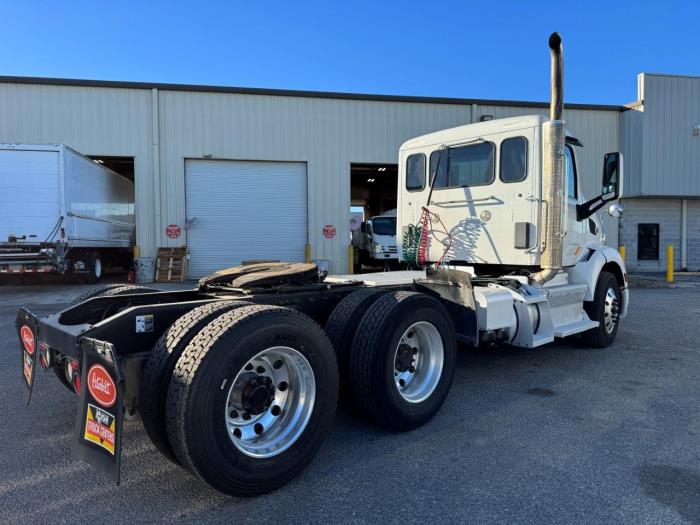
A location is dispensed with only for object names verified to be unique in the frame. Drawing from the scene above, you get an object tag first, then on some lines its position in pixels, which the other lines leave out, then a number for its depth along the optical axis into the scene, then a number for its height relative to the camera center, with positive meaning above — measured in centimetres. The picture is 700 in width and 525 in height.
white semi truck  265 -55
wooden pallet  1744 -70
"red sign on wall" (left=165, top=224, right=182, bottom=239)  1786 +50
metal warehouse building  1731 +369
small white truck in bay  1998 +23
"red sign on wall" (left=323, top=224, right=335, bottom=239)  1908 +56
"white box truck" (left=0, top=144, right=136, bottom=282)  1341 +106
